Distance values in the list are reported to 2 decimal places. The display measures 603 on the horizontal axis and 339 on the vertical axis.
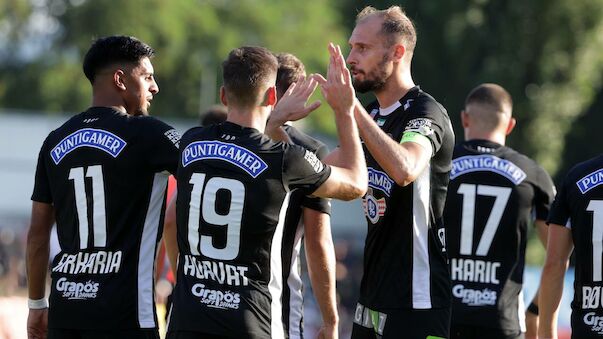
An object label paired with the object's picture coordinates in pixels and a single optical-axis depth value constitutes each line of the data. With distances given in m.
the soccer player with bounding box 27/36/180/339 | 13.87
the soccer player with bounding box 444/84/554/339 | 17.72
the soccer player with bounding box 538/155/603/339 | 14.98
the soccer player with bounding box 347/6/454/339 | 13.98
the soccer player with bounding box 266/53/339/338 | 14.92
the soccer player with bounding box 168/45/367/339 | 12.63
